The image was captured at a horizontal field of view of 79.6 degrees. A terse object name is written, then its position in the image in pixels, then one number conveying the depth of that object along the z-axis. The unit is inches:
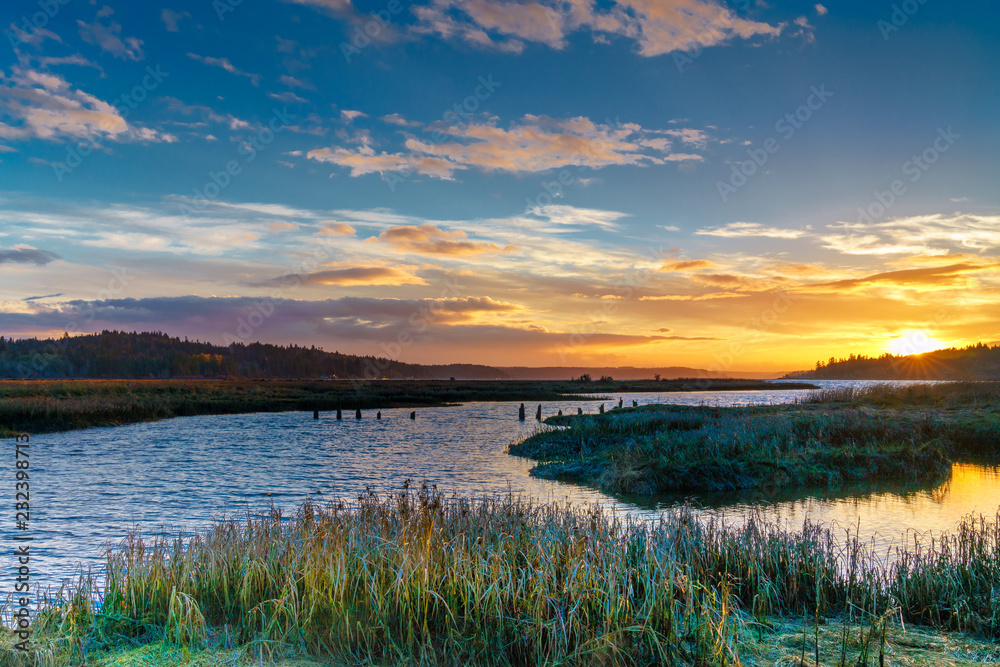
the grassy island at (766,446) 940.6
